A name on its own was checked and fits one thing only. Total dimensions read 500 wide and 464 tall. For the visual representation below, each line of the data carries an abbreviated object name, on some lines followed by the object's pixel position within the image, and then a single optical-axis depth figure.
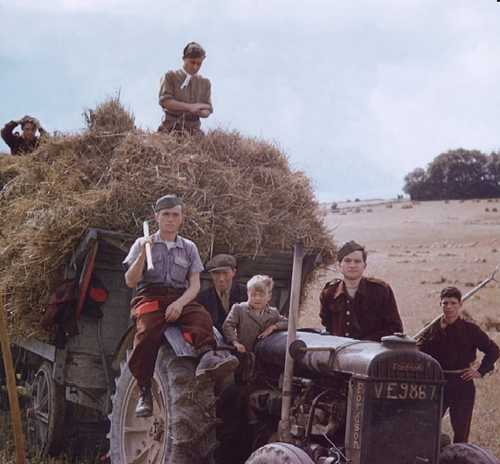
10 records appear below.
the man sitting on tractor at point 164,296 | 5.88
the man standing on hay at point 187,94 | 8.92
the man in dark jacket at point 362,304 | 6.44
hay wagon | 7.35
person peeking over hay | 10.48
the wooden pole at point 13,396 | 5.73
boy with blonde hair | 6.29
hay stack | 7.38
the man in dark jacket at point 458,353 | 7.07
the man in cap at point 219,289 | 6.88
